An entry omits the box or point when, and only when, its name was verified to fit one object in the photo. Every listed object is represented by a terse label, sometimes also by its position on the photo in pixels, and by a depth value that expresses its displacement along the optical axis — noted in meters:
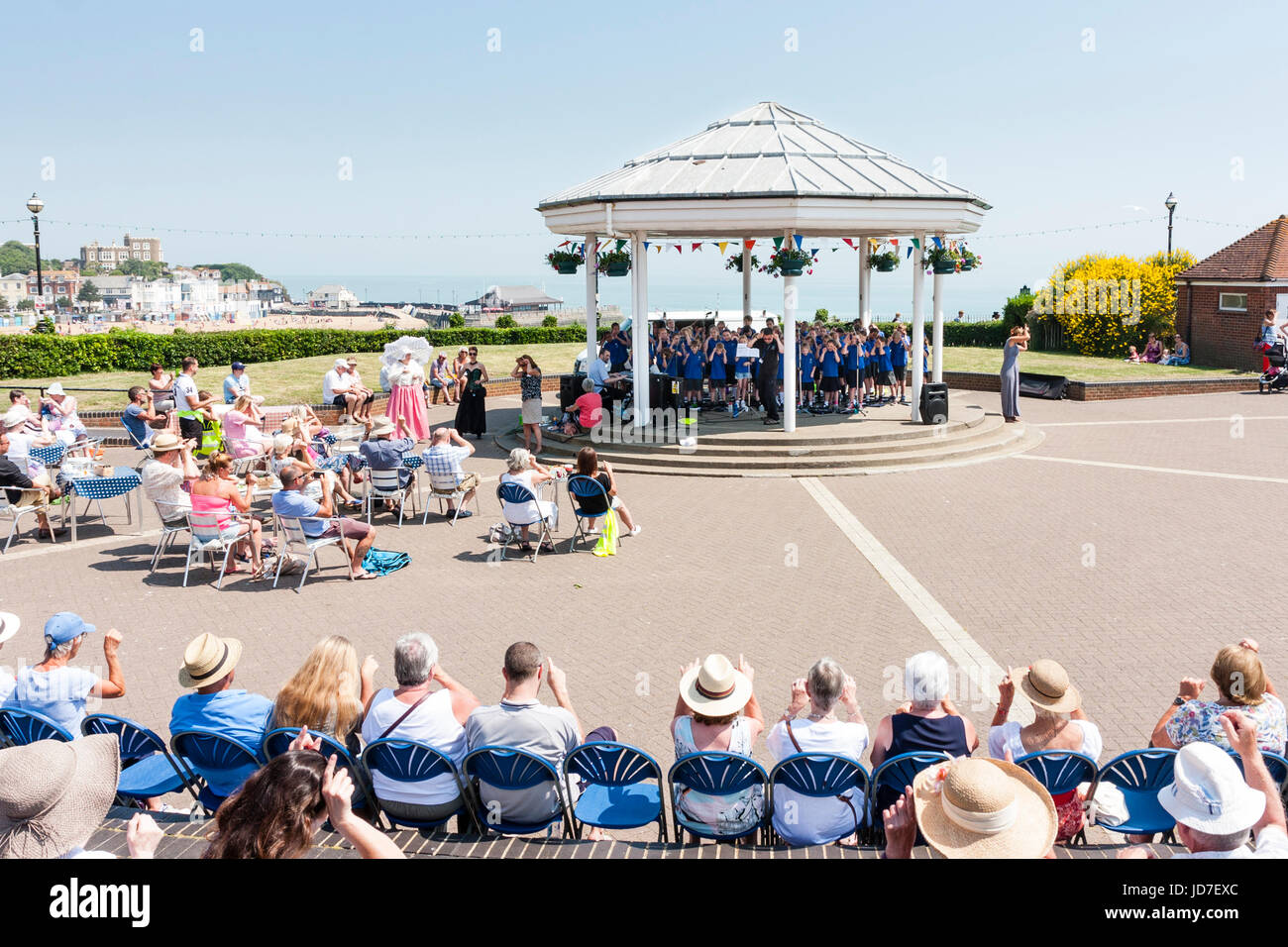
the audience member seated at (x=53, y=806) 3.68
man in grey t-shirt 5.15
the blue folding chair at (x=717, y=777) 4.95
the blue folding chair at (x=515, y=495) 11.43
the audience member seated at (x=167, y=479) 11.25
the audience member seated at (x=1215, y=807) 3.71
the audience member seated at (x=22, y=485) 12.15
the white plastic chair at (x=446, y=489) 12.98
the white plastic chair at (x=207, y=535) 10.62
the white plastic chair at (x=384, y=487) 12.70
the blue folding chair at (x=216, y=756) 5.32
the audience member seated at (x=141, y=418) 16.62
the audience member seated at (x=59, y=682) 5.97
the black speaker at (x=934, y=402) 18.25
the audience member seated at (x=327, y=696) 5.46
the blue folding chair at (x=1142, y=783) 5.00
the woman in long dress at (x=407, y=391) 17.11
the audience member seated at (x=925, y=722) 5.11
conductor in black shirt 18.75
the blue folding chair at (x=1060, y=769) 4.89
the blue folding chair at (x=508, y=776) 5.04
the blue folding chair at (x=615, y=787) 5.15
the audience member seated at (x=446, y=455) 12.73
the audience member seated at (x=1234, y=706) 5.17
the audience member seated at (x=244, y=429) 14.38
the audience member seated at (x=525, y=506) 11.48
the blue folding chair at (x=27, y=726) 5.48
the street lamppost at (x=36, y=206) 28.95
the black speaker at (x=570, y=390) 19.97
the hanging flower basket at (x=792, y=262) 16.66
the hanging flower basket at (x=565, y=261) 19.88
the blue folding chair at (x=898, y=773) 4.85
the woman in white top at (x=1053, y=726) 5.14
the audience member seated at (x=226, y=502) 10.65
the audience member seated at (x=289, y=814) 3.52
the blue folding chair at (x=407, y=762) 5.11
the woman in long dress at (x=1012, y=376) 20.31
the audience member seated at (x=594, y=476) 11.52
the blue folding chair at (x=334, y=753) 5.27
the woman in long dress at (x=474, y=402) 20.11
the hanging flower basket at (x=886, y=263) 24.42
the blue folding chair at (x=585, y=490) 11.62
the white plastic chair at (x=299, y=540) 10.55
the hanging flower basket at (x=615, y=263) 19.75
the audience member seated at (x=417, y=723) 5.20
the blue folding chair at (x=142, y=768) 5.49
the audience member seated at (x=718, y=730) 5.06
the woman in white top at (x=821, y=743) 4.96
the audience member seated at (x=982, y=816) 3.83
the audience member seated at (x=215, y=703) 5.59
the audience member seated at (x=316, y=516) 10.41
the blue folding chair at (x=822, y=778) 4.87
